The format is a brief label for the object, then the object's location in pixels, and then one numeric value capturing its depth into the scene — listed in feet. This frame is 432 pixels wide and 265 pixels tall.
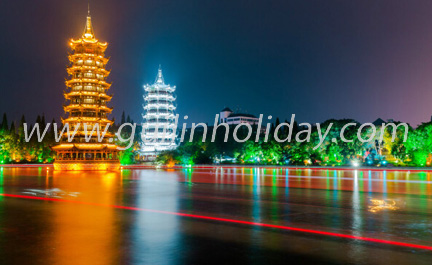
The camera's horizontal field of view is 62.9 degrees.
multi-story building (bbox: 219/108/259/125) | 605.73
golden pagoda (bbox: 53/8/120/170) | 172.86
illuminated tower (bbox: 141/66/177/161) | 291.79
